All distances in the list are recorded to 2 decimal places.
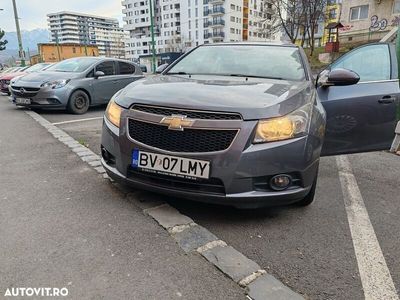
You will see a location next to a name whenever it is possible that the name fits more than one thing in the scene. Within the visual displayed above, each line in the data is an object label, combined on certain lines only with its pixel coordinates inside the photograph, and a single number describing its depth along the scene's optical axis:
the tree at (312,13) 30.67
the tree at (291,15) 32.22
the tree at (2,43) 49.90
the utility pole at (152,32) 20.88
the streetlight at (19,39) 22.84
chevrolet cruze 2.51
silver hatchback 8.28
